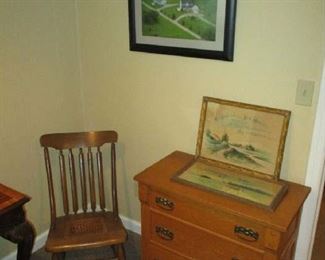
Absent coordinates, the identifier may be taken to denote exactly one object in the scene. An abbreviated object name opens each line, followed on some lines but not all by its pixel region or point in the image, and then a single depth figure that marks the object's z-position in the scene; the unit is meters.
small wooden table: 1.44
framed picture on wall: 1.66
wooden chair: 1.82
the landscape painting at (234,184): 1.53
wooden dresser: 1.44
